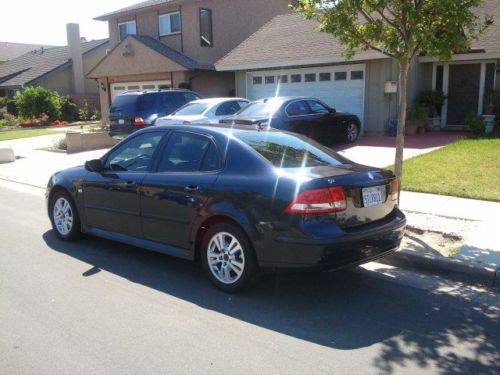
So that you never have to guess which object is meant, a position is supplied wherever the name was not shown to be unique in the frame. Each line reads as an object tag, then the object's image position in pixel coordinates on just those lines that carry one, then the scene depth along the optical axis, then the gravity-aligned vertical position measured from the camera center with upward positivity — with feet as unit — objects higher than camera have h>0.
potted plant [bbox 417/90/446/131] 55.98 -0.71
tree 19.79 +2.88
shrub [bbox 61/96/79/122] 105.82 -1.87
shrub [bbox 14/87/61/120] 100.58 -0.45
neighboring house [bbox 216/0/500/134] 52.75 +2.52
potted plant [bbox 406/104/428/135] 53.57 -2.35
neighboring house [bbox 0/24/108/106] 118.32 +7.14
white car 44.39 -1.04
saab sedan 14.20 -3.16
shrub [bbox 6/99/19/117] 114.01 -1.36
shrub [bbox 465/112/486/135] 47.98 -2.68
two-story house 74.74 +8.63
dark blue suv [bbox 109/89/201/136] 50.44 -0.96
